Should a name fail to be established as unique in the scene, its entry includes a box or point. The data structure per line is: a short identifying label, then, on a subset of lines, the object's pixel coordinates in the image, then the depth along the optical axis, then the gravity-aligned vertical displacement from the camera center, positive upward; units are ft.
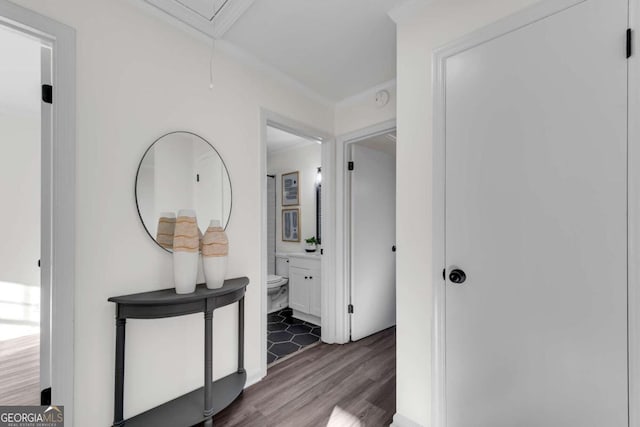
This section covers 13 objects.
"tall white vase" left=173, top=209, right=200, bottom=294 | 4.98 -0.73
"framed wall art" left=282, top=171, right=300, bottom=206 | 13.37 +1.34
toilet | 11.16 -2.95
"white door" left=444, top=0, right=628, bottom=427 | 3.30 -0.13
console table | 4.55 -2.39
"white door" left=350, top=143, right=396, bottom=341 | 9.15 -0.90
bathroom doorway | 10.03 -1.32
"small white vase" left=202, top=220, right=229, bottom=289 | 5.33 -0.78
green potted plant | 12.01 -1.27
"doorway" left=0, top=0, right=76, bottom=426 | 4.12 +0.07
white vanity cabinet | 10.50 -2.85
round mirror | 5.15 +0.68
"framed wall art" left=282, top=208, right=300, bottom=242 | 13.26 -0.45
